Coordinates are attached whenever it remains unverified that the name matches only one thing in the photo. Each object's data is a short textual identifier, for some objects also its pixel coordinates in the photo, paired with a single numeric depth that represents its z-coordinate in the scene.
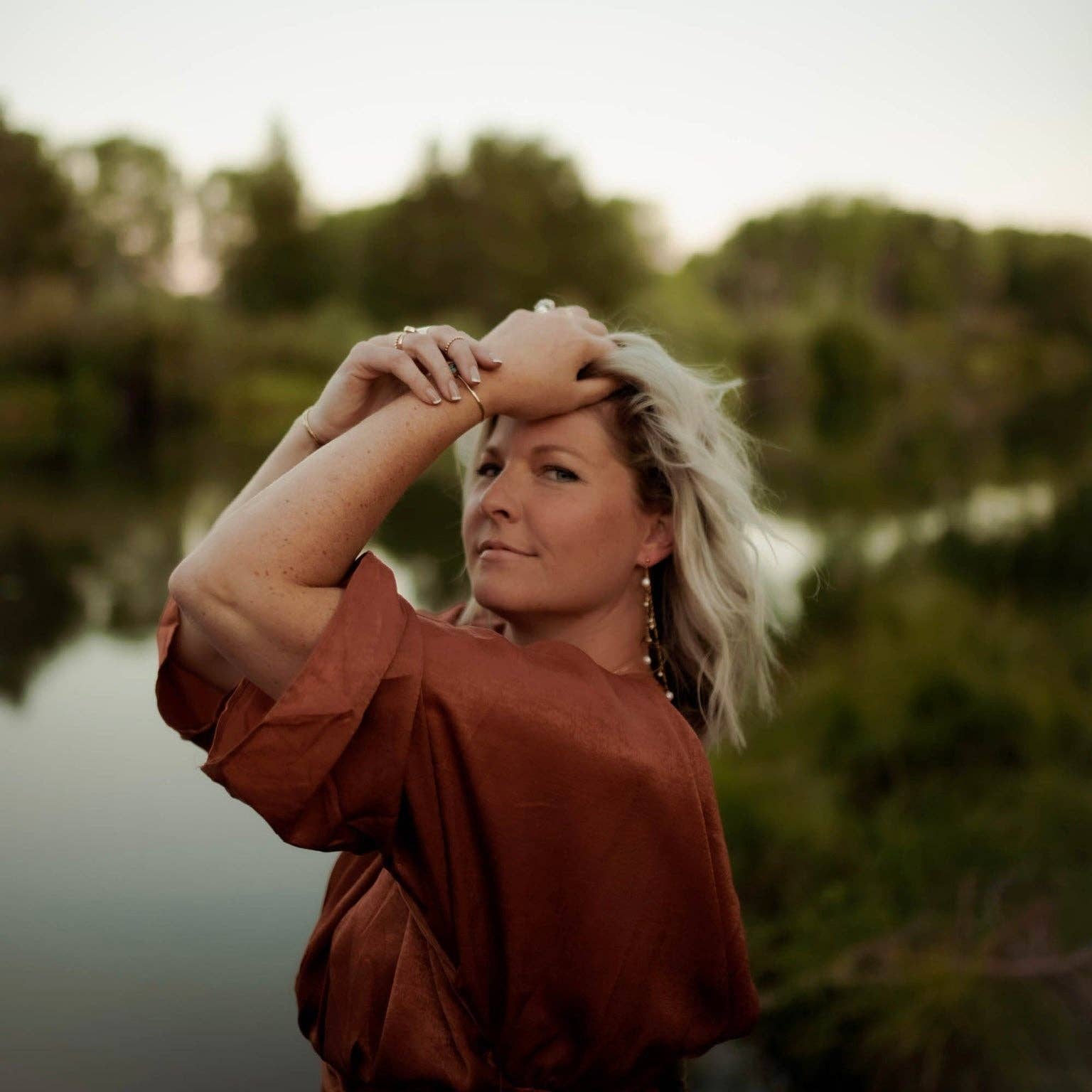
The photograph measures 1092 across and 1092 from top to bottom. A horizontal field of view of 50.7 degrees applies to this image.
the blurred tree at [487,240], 24.39
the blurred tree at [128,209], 22.81
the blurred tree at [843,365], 29.86
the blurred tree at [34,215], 19.41
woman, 1.28
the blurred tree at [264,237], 25.95
